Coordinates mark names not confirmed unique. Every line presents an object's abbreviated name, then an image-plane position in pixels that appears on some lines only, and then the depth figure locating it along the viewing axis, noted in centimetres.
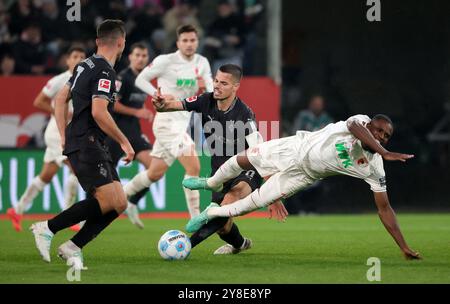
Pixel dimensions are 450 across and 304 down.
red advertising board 3097
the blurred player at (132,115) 2567
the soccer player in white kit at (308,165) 1686
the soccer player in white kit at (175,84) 2452
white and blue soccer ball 1716
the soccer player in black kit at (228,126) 1831
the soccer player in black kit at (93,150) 1581
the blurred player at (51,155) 2491
